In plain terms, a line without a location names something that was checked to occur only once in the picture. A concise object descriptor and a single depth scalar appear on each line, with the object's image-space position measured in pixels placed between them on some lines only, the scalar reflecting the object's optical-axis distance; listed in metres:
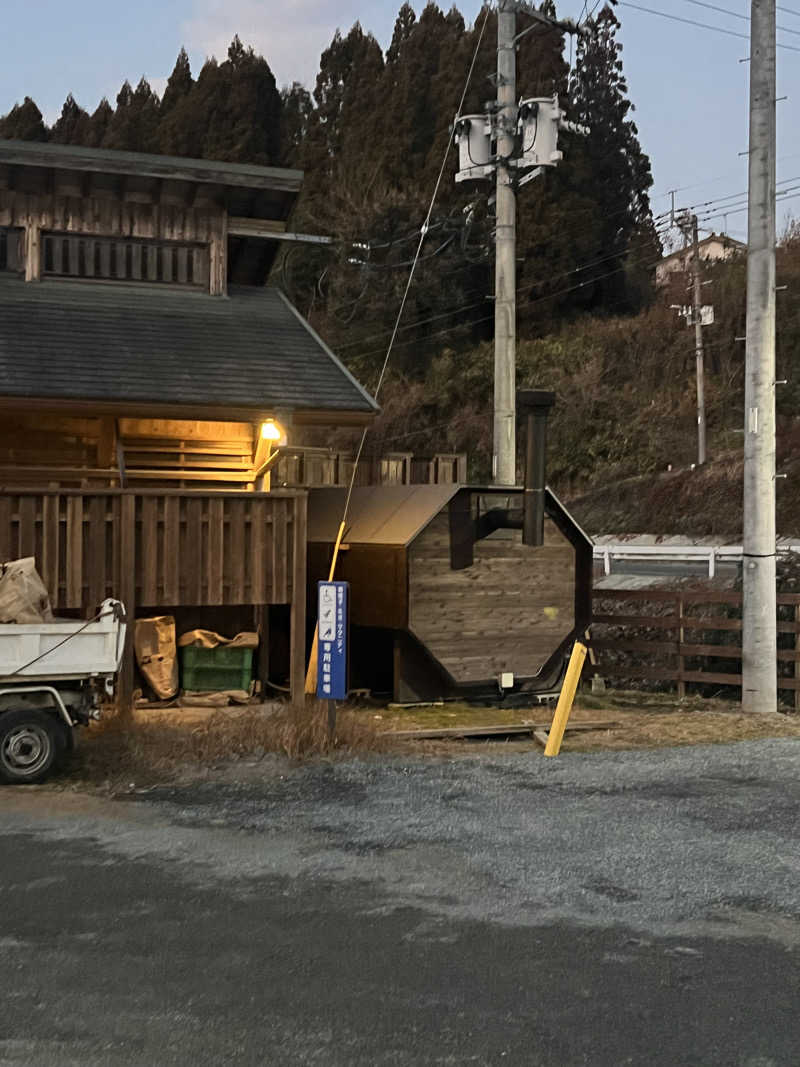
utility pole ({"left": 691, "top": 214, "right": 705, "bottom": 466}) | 38.91
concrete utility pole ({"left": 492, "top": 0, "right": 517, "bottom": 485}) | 17.89
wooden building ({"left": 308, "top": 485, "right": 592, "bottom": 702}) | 14.26
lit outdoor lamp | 15.29
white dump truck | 9.70
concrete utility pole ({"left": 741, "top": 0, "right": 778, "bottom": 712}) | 14.41
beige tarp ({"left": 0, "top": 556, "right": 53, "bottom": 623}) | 10.19
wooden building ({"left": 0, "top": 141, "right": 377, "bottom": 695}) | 13.16
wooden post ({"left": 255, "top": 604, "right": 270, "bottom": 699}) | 14.84
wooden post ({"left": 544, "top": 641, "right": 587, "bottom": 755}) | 11.71
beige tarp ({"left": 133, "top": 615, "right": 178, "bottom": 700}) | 13.80
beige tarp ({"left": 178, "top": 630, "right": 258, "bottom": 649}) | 14.10
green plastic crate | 14.11
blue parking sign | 11.40
